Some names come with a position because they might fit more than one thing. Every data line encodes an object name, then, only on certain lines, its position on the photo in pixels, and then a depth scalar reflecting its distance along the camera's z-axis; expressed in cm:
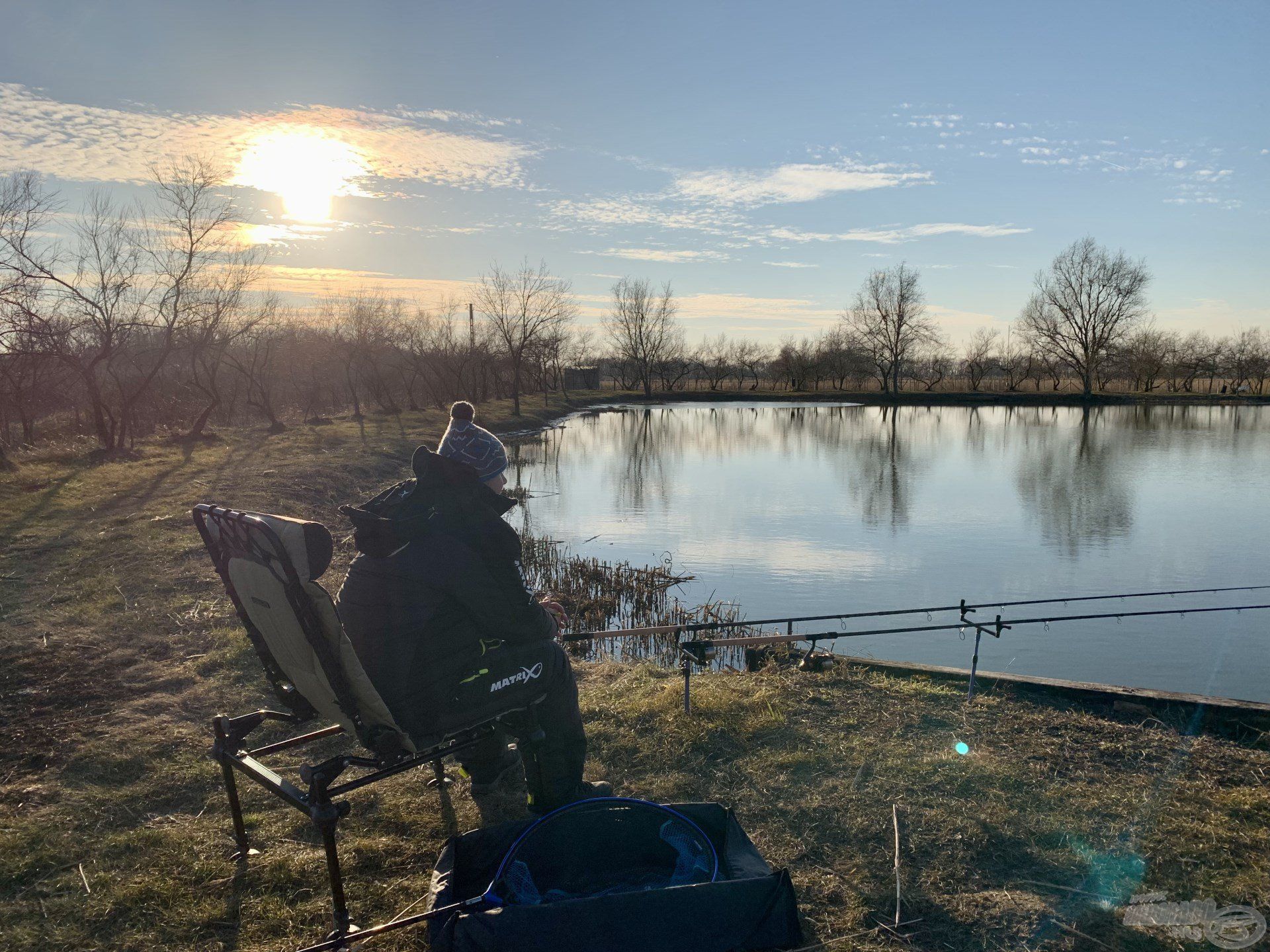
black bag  200
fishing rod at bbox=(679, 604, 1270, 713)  374
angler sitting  231
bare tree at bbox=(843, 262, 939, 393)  5675
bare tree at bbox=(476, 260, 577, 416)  3512
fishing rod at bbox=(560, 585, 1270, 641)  382
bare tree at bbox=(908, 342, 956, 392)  6344
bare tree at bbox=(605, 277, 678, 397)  6375
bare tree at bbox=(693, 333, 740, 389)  7262
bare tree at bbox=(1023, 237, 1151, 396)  5009
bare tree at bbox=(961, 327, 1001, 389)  6109
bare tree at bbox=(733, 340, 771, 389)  7462
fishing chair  209
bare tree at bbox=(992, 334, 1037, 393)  5916
